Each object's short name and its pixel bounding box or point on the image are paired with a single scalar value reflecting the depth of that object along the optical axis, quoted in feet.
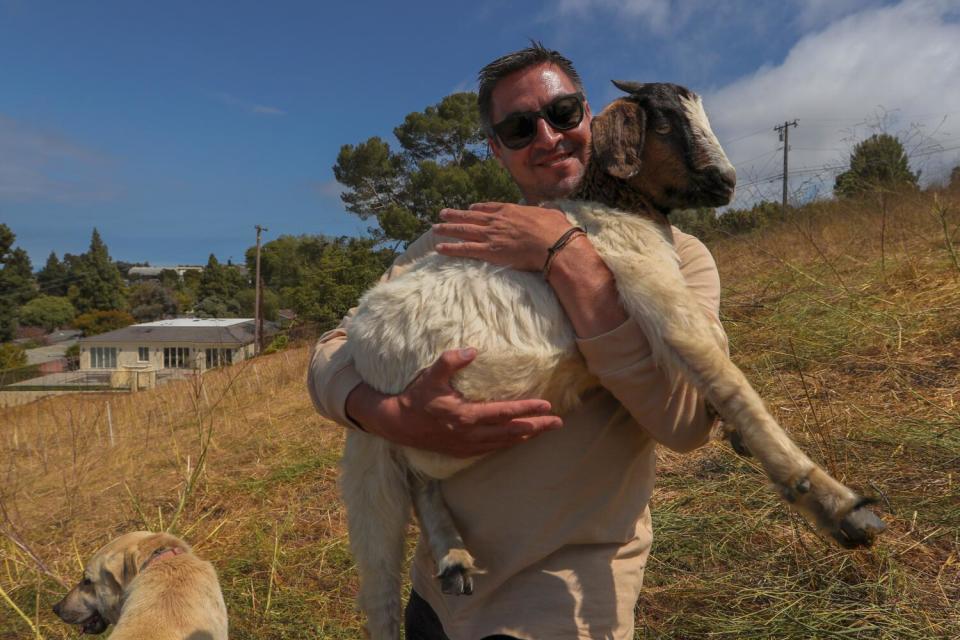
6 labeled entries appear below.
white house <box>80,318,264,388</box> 170.60
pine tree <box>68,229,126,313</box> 245.04
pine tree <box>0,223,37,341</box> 185.06
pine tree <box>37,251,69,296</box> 255.70
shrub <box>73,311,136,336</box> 216.95
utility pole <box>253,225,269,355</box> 117.50
